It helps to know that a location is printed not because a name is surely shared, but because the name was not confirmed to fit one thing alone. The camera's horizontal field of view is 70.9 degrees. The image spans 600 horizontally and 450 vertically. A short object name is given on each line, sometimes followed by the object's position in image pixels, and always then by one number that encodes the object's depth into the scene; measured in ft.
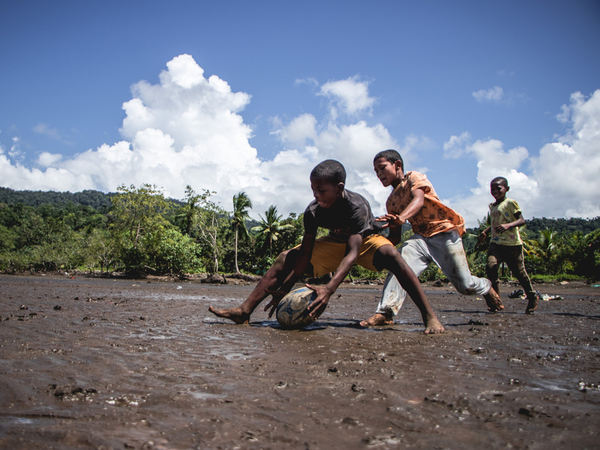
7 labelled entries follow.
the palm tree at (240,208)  161.48
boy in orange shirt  15.69
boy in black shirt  12.69
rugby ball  13.88
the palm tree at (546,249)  146.91
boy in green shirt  23.08
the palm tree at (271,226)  164.34
